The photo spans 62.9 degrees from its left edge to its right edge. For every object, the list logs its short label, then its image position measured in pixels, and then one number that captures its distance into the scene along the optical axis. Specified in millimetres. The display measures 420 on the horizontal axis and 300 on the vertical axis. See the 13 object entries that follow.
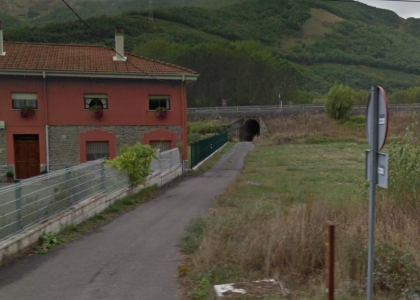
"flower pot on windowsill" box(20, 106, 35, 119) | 20141
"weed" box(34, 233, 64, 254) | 6504
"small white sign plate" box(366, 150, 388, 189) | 3129
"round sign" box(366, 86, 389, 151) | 3121
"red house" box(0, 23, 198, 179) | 20359
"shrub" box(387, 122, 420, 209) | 6941
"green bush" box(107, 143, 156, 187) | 11788
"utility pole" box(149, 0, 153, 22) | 98219
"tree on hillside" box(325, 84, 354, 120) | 49719
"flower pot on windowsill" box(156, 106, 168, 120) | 21219
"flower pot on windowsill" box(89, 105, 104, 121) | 20844
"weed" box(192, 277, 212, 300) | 4297
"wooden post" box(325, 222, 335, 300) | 3428
